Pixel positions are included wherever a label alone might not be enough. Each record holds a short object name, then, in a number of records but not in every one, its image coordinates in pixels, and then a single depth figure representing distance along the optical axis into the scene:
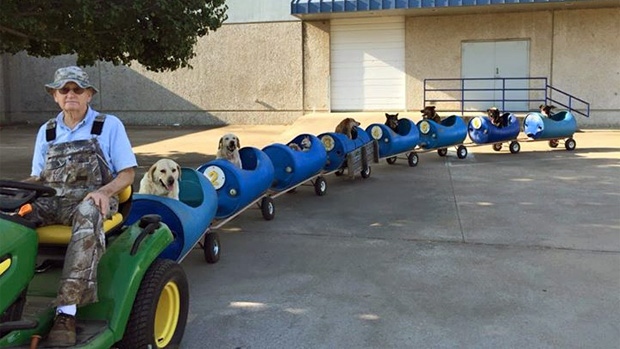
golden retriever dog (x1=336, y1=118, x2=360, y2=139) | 10.50
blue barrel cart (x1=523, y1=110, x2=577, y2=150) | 14.13
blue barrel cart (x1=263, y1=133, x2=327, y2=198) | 8.09
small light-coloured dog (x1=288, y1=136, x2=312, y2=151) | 8.84
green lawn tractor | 2.84
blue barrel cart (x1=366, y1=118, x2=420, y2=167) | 11.43
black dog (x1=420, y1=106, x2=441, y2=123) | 14.08
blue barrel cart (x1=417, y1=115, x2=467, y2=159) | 12.53
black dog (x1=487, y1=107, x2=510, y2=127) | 13.97
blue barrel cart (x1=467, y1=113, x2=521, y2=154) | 13.72
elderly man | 3.06
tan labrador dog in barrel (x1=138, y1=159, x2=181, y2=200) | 5.46
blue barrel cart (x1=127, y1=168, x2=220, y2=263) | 4.73
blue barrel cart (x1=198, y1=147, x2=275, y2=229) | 6.48
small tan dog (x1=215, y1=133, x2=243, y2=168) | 7.45
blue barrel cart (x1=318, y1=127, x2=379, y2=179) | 9.66
